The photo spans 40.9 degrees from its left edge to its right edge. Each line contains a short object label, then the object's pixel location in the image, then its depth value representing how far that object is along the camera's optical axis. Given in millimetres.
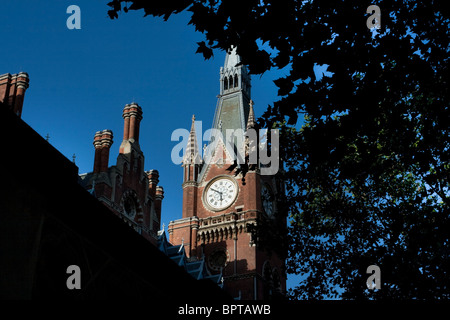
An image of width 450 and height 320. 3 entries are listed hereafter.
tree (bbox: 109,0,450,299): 10148
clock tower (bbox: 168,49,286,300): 62219
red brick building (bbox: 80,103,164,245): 41406
